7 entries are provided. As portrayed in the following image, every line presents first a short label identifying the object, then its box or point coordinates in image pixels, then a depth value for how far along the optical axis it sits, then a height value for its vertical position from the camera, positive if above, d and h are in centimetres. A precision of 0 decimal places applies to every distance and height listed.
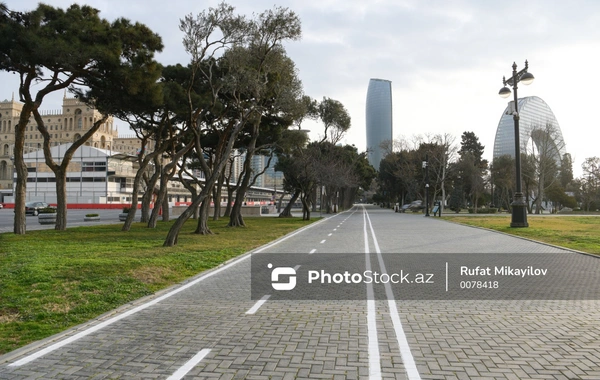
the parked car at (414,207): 6831 -115
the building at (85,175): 8669 +415
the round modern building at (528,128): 6459 +1560
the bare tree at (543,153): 5981 +604
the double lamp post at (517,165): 2339 +178
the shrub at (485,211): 6273 -153
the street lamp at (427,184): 4960 +161
